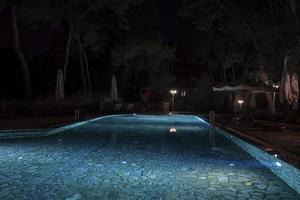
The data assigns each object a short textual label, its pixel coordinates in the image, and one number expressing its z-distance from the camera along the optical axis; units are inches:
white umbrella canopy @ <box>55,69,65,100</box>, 579.9
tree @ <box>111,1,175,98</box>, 795.2
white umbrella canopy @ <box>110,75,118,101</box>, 733.3
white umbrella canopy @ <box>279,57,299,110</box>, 412.9
